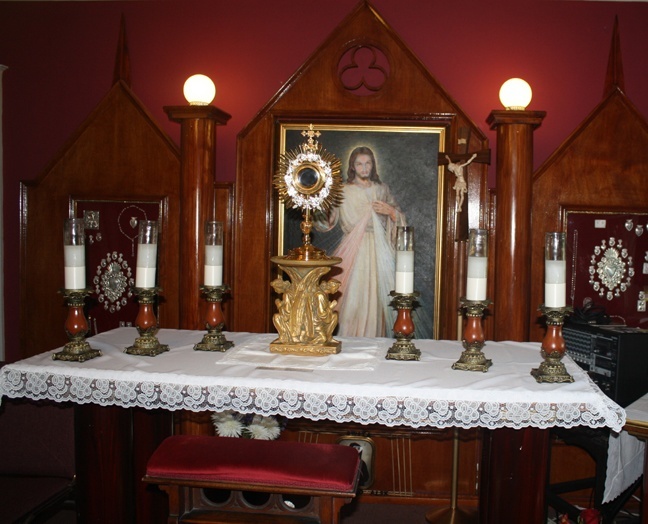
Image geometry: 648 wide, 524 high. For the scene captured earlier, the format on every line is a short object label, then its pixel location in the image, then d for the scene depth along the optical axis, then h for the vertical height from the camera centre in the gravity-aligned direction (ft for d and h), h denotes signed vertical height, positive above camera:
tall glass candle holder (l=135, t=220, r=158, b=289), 10.51 -0.17
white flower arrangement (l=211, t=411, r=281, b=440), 12.92 -3.44
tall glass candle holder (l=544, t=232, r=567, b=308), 9.30 -0.33
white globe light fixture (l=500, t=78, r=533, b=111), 14.01 +3.14
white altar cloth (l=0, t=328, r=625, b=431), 8.65 -1.88
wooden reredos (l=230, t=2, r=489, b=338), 14.52 +2.61
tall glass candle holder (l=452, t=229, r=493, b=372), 9.66 -0.80
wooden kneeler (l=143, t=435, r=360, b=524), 8.80 -3.02
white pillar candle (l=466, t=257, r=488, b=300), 9.66 -0.45
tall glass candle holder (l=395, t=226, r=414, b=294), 10.21 -0.22
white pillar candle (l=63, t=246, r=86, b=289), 10.23 -0.35
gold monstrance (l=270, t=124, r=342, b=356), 10.59 -0.64
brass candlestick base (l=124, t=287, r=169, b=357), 10.48 -1.33
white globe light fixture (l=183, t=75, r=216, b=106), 14.62 +3.32
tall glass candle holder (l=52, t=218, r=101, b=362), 10.19 -0.73
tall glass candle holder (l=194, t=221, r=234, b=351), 10.79 -0.70
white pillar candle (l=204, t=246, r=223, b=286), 10.80 -0.32
